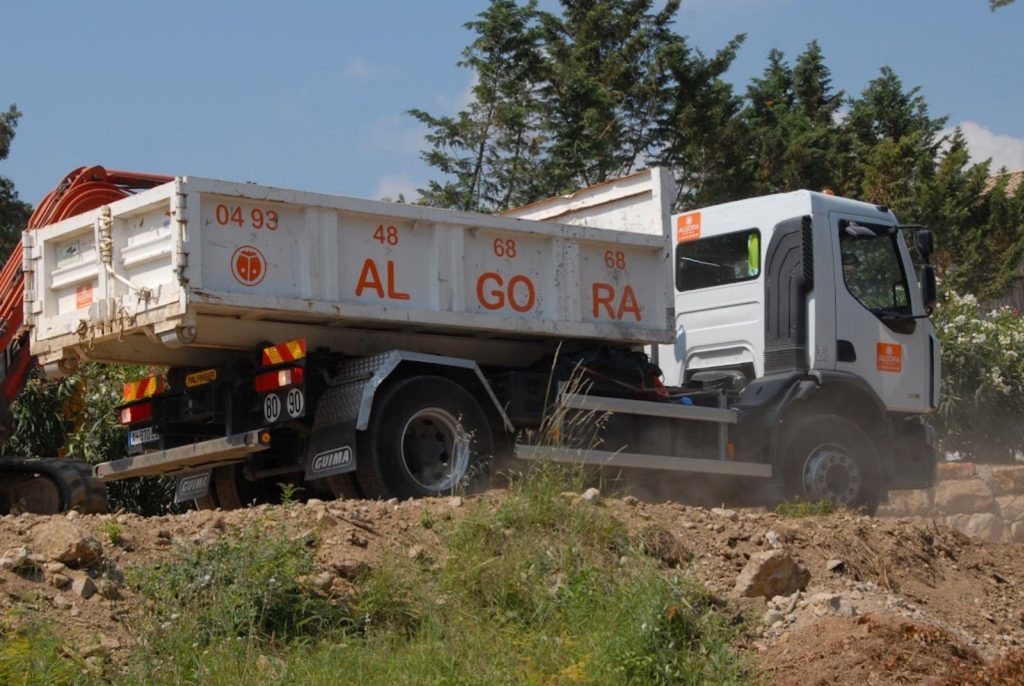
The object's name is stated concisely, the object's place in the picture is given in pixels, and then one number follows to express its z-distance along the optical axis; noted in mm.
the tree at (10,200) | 25344
